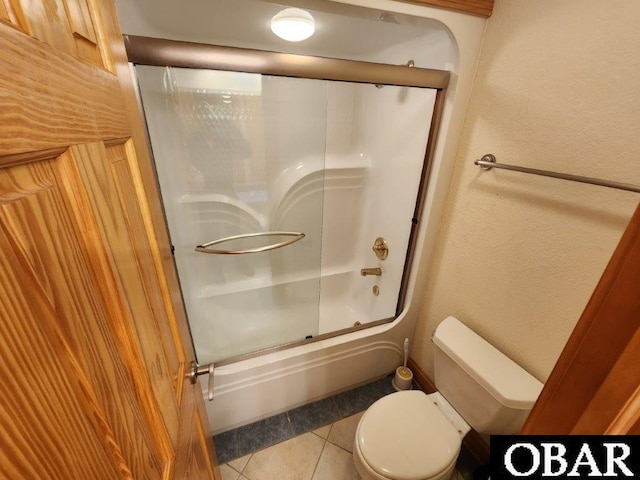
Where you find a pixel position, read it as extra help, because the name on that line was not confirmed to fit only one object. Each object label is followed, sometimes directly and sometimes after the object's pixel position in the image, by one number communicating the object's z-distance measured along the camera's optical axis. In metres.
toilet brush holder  1.56
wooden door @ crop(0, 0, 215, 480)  0.21
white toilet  0.92
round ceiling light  1.16
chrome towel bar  0.69
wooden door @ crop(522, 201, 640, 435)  0.34
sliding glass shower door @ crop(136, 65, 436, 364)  1.42
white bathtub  1.24
